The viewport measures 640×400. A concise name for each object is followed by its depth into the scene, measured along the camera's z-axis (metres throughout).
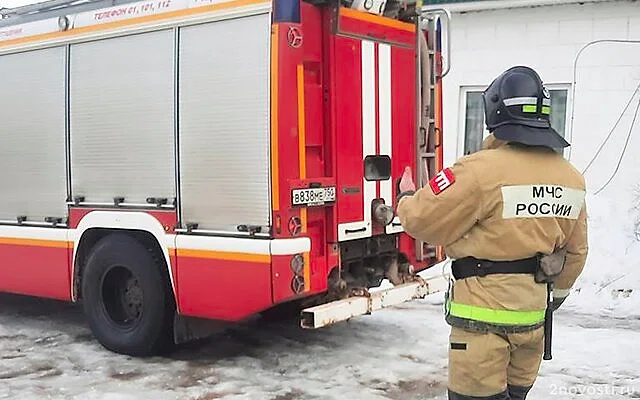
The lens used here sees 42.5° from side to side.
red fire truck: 5.68
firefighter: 3.36
